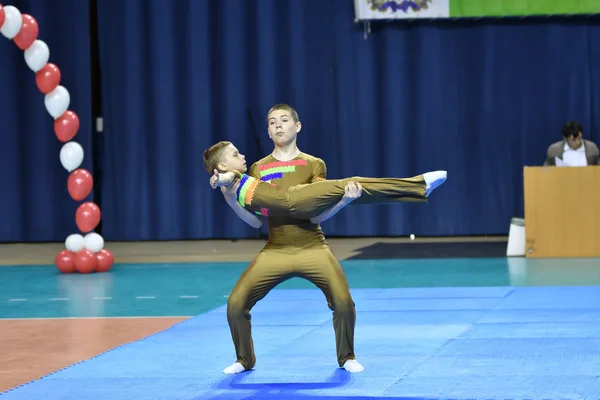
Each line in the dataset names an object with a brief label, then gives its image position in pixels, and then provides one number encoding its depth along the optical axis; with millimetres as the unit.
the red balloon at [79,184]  15754
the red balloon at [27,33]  15219
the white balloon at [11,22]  14931
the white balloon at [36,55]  15349
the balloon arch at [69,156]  15349
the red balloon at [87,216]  15780
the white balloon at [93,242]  15741
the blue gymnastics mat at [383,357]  6819
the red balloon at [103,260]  15872
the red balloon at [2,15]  14787
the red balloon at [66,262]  15741
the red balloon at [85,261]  15637
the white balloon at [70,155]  15741
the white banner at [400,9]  19386
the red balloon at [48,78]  15454
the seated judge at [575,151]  16420
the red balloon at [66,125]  15610
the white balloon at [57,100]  15467
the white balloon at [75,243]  15741
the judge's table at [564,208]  15767
